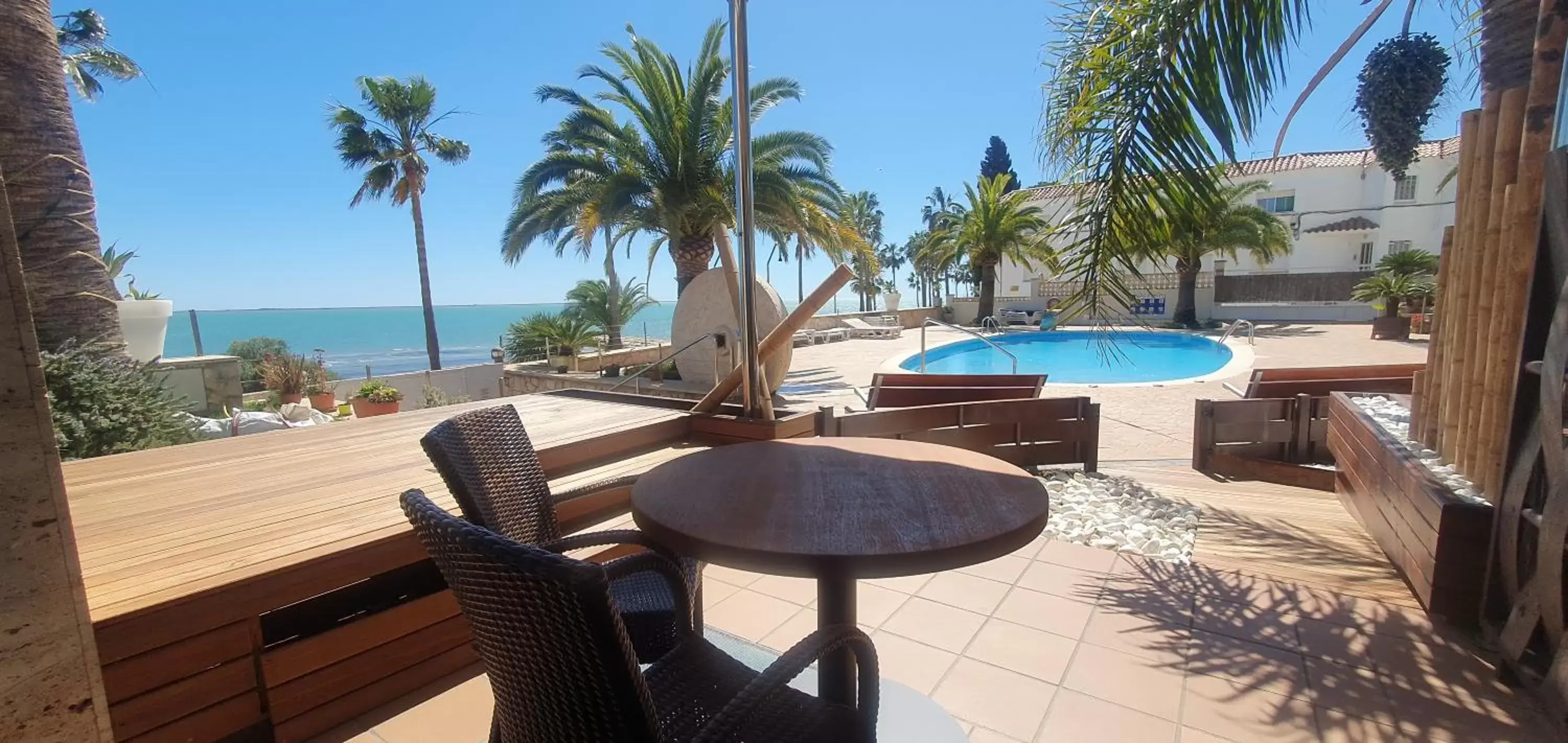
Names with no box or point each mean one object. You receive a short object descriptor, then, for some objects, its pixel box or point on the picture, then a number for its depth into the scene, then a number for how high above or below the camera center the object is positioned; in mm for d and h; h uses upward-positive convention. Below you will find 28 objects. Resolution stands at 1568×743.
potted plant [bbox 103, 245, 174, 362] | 5355 +54
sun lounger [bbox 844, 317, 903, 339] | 20250 -721
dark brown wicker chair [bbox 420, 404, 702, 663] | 1384 -445
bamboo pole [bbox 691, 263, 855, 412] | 2822 -26
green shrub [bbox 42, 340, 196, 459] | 3971 -509
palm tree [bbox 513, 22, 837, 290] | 10375 +2902
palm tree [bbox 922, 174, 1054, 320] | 18906 +2388
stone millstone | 9070 +10
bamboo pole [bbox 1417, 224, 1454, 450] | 2857 -374
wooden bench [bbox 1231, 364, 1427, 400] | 5730 -795
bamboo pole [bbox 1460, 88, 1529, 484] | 2338 +75
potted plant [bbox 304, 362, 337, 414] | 9047 -971
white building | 23641 +3388
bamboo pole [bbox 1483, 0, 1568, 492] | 2133 +294
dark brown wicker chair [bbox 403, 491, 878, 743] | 688 -422
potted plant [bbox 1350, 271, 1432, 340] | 13609 -9
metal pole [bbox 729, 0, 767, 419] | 2473 +491
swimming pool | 14422 -1404
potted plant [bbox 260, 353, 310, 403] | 8930 -753
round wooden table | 1146 -429
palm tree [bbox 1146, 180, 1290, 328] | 16875 +1634
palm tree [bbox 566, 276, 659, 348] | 16141 +327
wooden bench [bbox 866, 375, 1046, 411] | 5602 -760
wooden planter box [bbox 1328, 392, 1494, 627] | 2207 -924
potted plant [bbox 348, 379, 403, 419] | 8328 -1041
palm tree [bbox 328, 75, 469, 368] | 15242 +4593
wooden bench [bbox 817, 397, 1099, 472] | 4664 -935
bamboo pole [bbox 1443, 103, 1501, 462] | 2492 +85
